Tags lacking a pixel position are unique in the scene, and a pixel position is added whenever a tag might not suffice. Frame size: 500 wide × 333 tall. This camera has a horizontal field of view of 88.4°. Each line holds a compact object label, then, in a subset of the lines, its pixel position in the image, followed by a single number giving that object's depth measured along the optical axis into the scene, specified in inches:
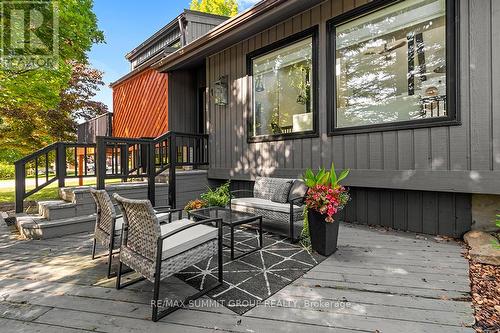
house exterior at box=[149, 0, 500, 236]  120.6
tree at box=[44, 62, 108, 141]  369.7
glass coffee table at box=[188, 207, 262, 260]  111.2
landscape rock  103.3
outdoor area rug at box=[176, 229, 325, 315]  80.5
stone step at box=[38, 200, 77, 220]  156.5
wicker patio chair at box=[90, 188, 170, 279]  96.7
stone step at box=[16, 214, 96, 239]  149.0
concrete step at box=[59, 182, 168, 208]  167.5
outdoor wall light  238.2
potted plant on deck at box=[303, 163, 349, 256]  111.7
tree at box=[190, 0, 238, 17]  577.0
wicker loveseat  134.1
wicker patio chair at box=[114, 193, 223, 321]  71.1
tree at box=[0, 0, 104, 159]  204.1
